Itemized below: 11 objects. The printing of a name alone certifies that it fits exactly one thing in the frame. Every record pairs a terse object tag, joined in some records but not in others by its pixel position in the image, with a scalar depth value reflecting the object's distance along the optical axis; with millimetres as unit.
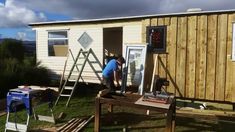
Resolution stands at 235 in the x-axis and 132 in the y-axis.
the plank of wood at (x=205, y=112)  4752
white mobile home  5830
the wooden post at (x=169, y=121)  3269
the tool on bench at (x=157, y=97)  3523
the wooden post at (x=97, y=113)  3695
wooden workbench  3288
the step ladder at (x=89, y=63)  7822
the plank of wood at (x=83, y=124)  4404
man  5788
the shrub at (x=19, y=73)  7197
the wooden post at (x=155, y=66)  6031
